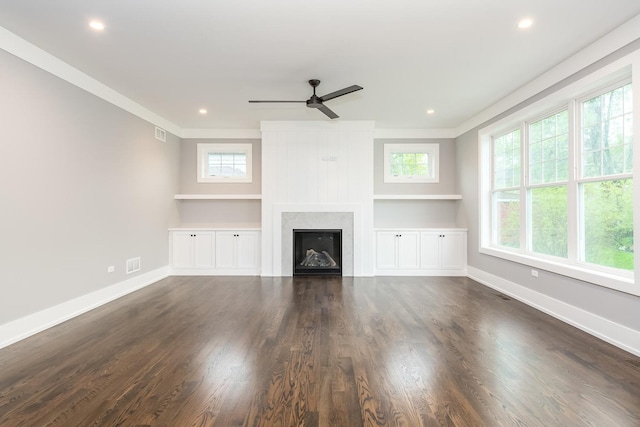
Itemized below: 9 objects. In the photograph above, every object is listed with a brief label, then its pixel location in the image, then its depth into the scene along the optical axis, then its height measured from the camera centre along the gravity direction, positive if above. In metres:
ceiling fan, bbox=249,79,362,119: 3.48 +1.43
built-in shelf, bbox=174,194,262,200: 5.62 +0.38
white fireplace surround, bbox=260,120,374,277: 5.39 +0.59
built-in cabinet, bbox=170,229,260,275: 5.52 -0.68
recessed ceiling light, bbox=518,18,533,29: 2.52 +1.66
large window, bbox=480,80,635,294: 2.78 +0.33
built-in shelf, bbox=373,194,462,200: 5.63 +0.36
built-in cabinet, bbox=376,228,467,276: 5.50 -0.68
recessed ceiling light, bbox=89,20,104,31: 2.53 +1.67
